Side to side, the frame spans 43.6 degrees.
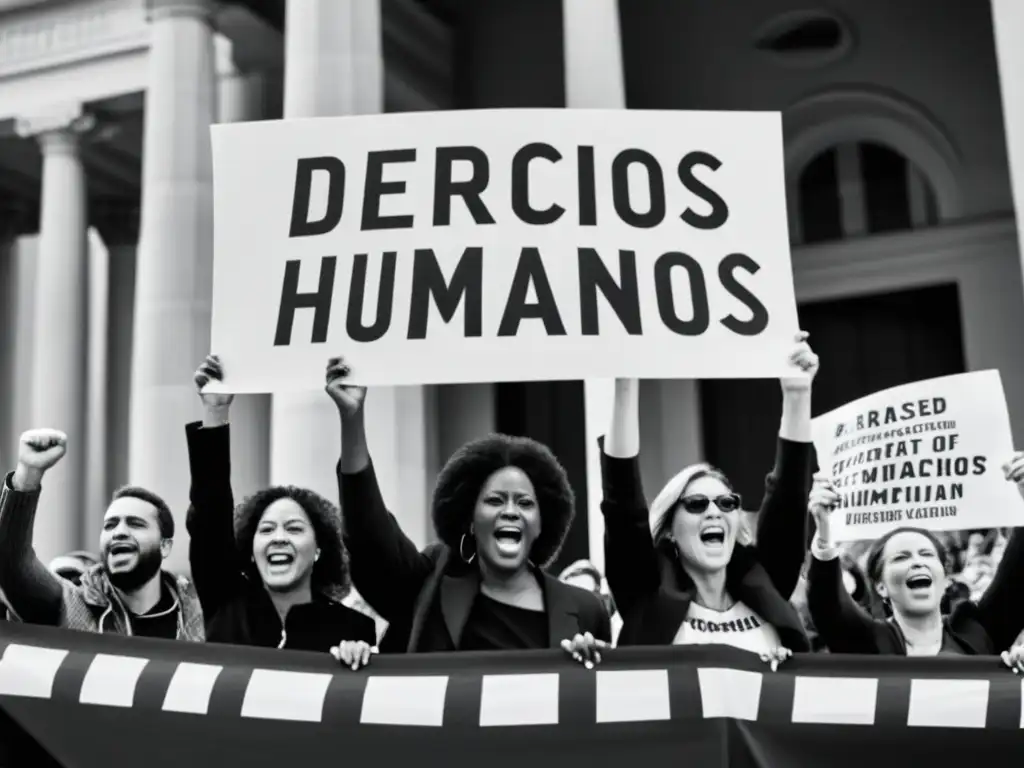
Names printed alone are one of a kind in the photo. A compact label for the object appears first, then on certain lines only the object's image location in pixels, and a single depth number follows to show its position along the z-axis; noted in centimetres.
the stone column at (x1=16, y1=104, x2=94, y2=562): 2159
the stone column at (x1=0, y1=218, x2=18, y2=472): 2684
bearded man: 447
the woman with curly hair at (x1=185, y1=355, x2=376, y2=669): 468
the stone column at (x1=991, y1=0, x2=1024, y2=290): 1200
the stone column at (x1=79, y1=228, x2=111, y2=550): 2719
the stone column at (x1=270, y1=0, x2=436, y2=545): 1357
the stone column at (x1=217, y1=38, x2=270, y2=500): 1916
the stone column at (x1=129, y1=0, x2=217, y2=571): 1680
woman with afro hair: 450
